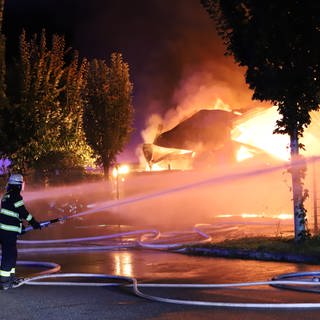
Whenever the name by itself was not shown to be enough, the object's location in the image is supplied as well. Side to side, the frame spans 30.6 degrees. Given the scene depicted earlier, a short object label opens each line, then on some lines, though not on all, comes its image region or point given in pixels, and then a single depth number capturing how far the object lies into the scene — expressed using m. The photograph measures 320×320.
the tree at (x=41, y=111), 22.70
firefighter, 8.30
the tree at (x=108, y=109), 31.11
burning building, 29.38
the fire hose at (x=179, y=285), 6.57
